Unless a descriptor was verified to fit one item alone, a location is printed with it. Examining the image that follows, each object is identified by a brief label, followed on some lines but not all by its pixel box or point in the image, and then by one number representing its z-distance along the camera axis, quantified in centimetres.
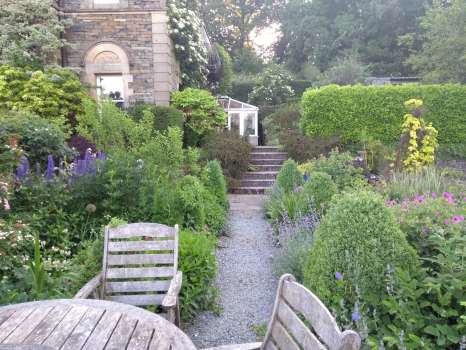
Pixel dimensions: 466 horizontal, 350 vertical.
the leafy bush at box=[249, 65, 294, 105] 1980
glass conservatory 1488
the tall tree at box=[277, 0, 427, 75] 2719
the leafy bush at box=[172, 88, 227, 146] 1154
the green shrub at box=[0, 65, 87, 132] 915
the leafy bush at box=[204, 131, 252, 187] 1004
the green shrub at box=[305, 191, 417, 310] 254
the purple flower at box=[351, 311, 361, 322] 188
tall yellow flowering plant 825
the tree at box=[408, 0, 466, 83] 1490
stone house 1083
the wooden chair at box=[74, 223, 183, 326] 295
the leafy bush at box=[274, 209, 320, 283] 391
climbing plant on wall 1145
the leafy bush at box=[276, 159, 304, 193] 736
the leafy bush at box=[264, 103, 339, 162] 1089
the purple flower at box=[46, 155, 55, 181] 461
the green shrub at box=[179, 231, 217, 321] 345
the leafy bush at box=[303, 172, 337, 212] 554
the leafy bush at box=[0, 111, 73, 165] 653
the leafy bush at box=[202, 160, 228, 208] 729
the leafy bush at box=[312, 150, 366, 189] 703
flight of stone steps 994
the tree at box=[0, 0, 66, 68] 978
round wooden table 169
